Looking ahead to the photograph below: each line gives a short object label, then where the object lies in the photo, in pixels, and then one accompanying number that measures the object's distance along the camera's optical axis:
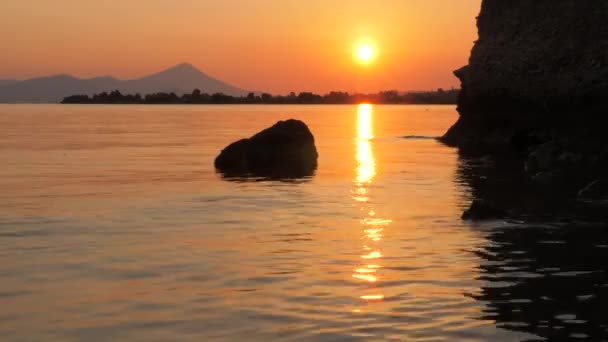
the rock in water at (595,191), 26.56
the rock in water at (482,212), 21.95
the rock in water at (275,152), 38.94
